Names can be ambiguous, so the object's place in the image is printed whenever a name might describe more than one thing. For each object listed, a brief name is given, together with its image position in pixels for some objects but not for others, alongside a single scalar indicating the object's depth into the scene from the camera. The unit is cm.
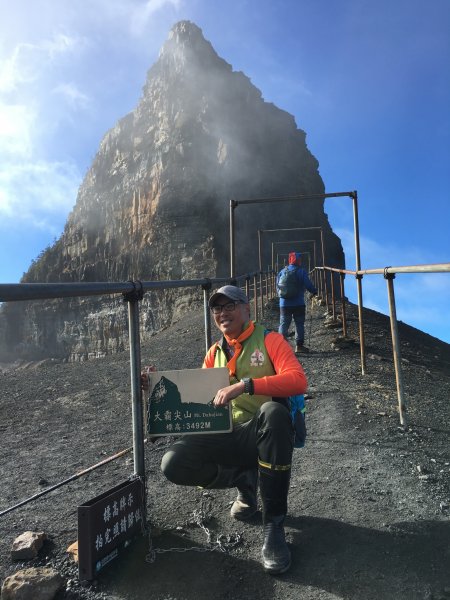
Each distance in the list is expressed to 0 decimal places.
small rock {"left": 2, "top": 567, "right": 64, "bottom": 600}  195
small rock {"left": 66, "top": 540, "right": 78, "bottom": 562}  227
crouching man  221
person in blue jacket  830
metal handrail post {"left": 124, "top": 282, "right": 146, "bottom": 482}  248
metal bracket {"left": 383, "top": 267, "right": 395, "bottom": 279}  411
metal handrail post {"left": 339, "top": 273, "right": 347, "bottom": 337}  792
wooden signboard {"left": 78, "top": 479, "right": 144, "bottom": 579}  201
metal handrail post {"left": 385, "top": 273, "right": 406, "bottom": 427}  400
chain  229
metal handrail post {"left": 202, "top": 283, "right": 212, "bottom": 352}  441
